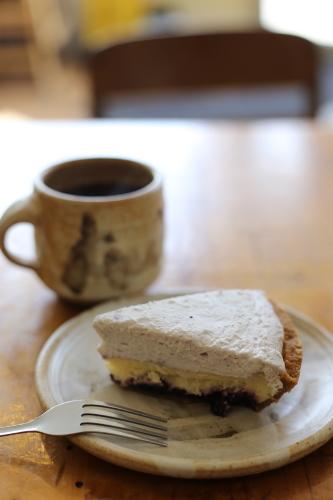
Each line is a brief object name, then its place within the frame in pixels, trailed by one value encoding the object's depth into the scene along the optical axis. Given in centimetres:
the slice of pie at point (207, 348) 51
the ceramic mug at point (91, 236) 65
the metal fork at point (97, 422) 49
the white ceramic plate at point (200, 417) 47
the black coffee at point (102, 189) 72
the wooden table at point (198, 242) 48
